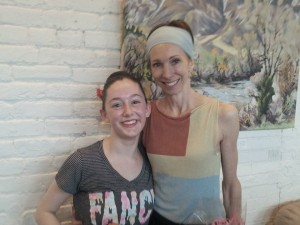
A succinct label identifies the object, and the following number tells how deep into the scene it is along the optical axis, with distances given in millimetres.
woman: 1170
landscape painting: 1357
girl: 1107
